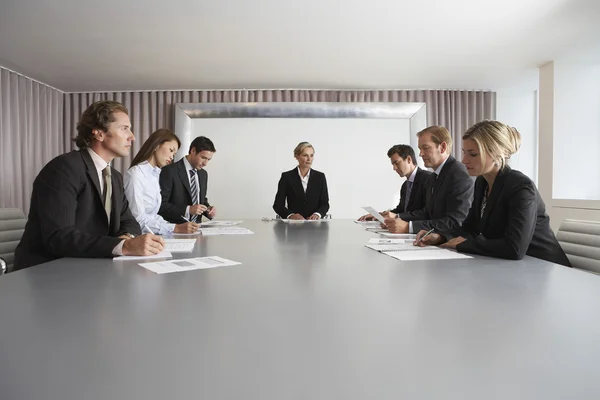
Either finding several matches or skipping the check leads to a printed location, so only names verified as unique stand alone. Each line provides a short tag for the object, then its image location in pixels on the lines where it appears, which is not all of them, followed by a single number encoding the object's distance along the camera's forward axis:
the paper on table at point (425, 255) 1.68
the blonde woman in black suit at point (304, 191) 4.79
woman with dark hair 2.70
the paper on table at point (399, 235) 2.62
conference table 0.56
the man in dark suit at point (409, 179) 3.89
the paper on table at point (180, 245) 1.87
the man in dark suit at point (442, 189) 2.72
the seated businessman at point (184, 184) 3.57
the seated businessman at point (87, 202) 1.67
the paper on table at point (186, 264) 1.40
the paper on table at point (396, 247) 1.93
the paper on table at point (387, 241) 2.29
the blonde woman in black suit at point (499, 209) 1.74
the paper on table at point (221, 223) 3.44
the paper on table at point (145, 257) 1.61
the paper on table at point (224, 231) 2.67
